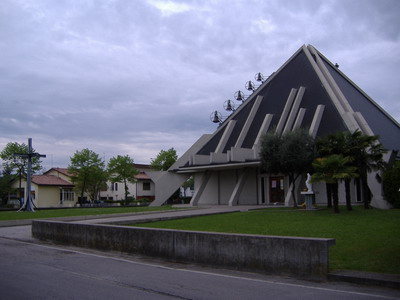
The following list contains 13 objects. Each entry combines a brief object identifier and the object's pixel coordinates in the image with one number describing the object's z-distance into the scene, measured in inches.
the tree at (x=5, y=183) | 2343.8
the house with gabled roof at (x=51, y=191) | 2410.2
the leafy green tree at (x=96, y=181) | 2405.3
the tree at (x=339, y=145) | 869.2
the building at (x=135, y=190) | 3011.8
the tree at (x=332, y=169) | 780.0
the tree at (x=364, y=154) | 864.3
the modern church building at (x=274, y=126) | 1302.9
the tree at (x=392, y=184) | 946.7
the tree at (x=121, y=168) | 2454.5
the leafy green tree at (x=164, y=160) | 2632.9
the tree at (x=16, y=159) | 2124.8
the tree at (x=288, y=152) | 1007.6
